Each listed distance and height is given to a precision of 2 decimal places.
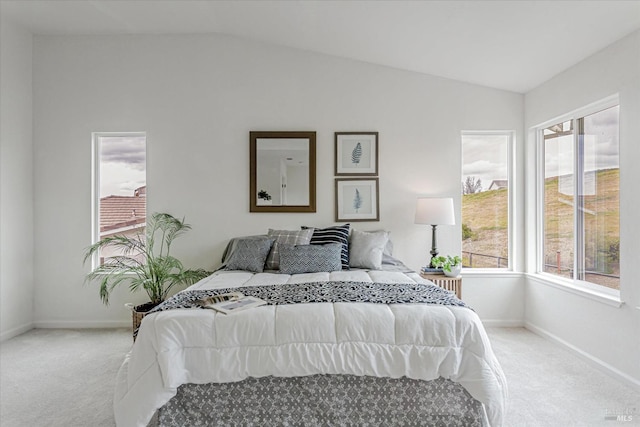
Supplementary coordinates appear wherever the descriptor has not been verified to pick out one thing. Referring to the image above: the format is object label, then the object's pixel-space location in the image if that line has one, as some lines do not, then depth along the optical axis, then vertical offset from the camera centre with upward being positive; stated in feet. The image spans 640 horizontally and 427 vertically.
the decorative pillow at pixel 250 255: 10.97 -1.18
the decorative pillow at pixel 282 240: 11.27 -0.78
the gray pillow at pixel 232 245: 11.90 -0.98
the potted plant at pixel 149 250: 12.43 -1.21
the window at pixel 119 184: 13.46 +1.12
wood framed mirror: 13.12 +1.47
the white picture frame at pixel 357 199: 13.21 +0.56
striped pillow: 11.62 -0.69
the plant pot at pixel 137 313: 10.48 -2.73
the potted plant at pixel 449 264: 11.73 -1.57
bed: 6.25 -2.57
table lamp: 11.97 +0.10
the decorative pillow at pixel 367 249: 11.10 -1.02
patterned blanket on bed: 7.07 -1.58
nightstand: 11.71 -2.09
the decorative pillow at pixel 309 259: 10.50 -1.24
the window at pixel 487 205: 13.62 +0.36
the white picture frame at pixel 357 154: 13.19 +2.14
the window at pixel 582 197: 9.68 +0.52
